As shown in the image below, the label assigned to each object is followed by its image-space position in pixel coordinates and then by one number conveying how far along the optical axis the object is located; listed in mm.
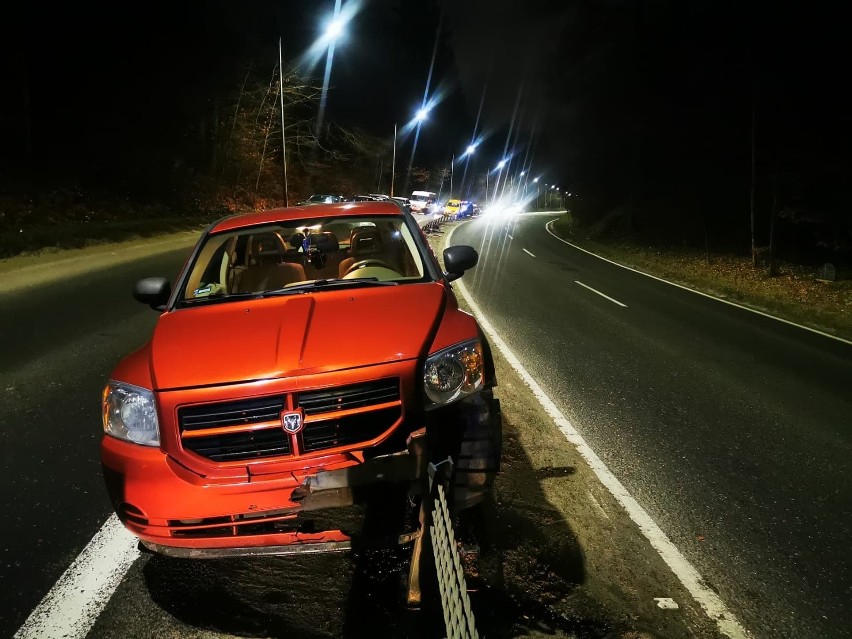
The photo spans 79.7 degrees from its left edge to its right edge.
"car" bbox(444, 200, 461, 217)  47375
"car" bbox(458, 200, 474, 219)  51488
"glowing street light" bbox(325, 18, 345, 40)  17123
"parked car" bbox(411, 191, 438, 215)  38094
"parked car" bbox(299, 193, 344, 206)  21970
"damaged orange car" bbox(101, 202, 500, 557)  2295
